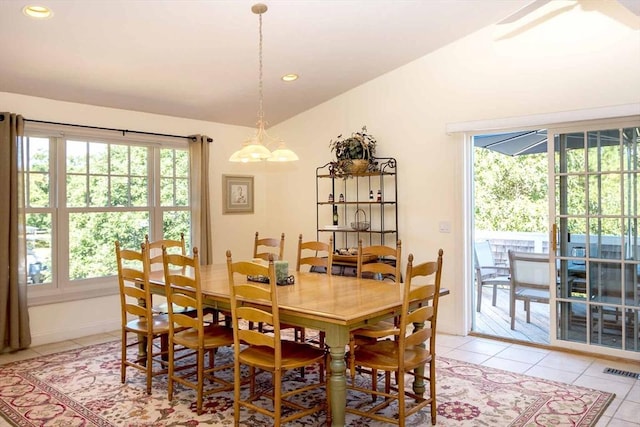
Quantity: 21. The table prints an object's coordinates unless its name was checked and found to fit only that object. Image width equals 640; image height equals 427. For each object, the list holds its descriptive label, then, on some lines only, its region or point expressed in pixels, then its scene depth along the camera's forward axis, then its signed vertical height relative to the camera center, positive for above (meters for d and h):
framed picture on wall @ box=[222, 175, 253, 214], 5.96 +0.32
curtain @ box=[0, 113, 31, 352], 4.07 -0.17
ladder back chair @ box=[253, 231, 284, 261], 4.36 -0.24
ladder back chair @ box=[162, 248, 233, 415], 2.98 -0.78
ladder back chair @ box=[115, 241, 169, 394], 3.27 -0.76
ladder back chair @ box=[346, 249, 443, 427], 2.51 -0.80
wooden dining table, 2.40 -0.49
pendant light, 3.19 +0.47
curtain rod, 4.41 +0.95
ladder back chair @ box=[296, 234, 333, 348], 3.89 -0.35
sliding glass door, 3.83 -0.19
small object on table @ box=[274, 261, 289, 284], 3.30 -0.37
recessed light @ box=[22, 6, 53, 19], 3.08 +1.39
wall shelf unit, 5.19 +0.15
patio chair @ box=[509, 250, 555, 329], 4.62 -0.63
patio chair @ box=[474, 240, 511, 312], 5.62 -0.69
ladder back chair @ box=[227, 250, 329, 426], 2.51 -0.78
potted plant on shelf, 5.02 +0.68
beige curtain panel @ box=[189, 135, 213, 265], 5.51 +0.25
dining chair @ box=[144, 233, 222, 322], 3.84 -0.34
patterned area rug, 2.84 -1.21
